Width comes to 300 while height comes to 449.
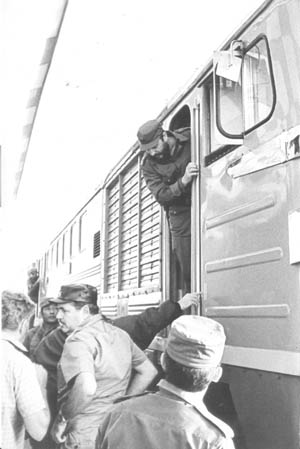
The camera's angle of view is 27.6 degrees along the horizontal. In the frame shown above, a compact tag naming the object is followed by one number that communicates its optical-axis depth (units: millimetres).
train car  1993
